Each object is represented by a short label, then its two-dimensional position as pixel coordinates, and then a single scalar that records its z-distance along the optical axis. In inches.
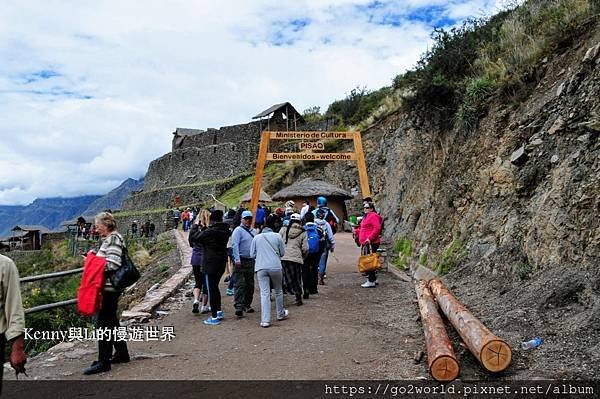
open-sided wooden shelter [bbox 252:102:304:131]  1974.2
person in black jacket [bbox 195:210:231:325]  309.3
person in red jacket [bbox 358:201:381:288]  401.1
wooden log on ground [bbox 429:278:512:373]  181.3
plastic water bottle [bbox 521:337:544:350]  198.5
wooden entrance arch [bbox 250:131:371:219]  550.3
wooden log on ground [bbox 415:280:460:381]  183.9
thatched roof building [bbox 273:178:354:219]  943.7
